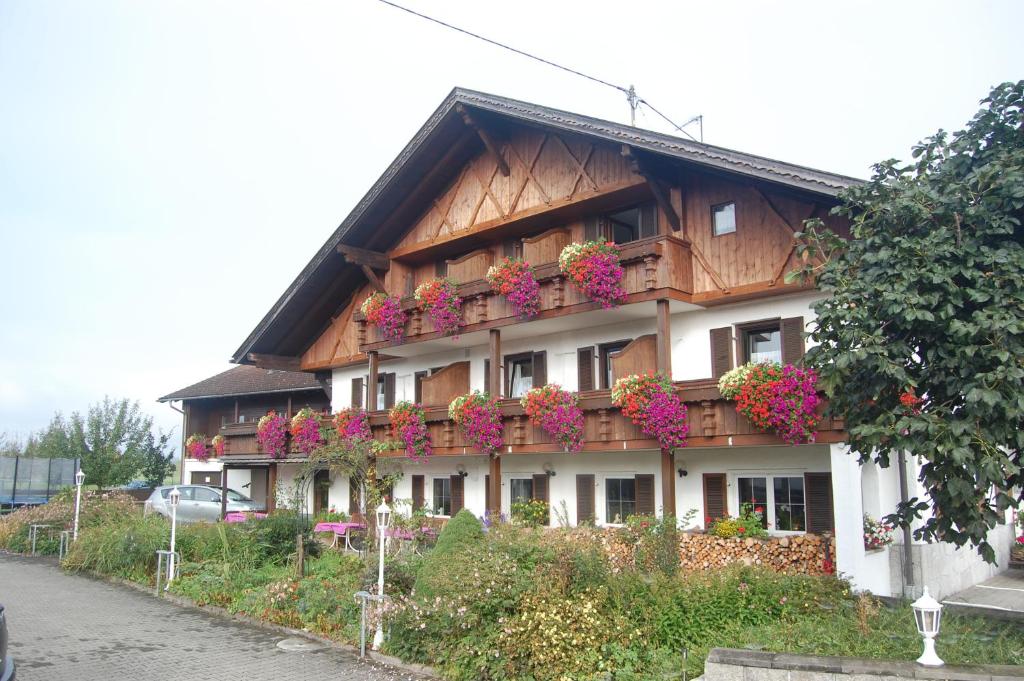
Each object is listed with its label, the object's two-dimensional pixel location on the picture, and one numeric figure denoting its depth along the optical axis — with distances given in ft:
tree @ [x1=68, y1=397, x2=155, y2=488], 119.65
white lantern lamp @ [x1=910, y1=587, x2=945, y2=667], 25.49
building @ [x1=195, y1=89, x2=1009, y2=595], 52.24
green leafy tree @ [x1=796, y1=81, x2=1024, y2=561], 26.73
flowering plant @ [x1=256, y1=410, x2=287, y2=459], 86.38
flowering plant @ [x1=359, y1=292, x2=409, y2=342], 73.92
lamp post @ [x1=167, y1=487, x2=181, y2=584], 56.53
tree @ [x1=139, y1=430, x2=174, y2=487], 131.95
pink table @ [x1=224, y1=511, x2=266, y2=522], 87.09
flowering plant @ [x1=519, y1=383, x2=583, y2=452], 58.08
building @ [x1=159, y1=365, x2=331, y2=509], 96.48
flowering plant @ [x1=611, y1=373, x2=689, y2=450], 53.06
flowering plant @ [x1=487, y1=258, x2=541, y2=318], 62.49
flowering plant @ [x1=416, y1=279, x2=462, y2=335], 68.90
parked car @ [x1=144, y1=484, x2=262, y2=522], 88.53
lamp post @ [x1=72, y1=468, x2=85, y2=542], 73.14
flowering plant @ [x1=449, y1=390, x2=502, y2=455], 63.67
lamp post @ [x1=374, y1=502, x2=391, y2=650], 39.06
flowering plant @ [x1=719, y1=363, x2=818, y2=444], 47.16
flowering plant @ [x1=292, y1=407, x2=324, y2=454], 81.05
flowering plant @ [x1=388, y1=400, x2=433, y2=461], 70.28
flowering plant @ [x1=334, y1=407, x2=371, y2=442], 75.00
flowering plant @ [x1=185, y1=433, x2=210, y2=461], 111.04
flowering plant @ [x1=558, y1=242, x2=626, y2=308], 57.67
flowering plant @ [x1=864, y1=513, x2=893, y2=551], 48.62
